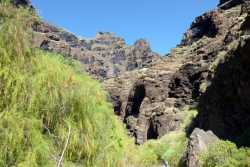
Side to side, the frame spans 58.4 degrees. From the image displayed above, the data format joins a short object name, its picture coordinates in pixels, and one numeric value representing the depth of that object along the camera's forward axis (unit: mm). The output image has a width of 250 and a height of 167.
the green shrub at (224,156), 7243
